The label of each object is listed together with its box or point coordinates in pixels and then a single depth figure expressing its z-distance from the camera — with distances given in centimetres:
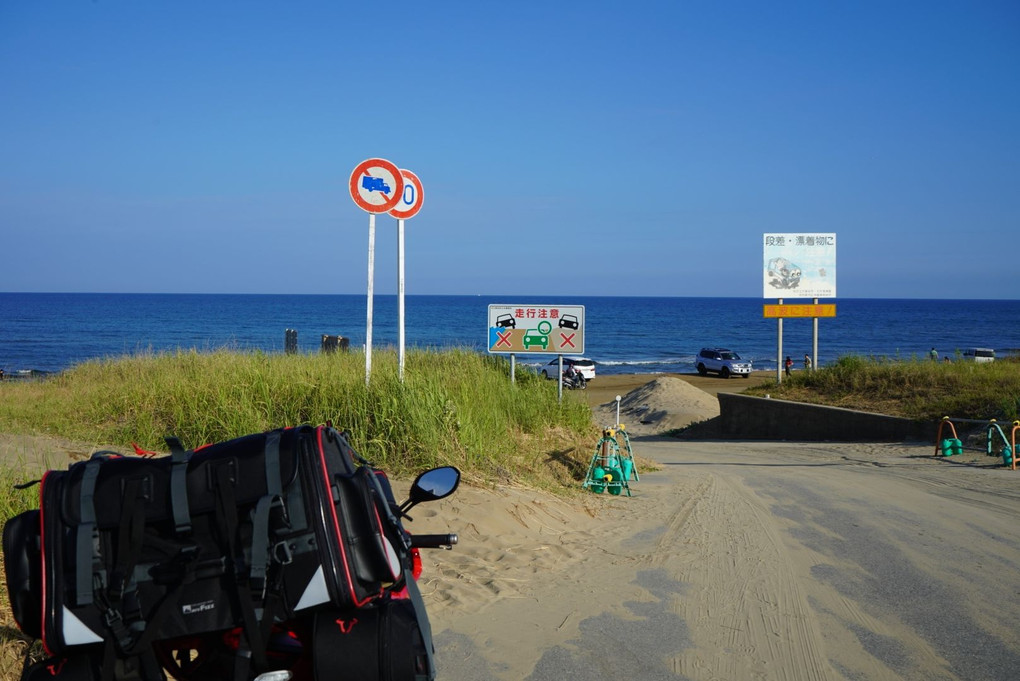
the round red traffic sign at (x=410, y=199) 1116
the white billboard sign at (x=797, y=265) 3038
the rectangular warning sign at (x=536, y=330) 1412
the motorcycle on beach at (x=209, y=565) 236
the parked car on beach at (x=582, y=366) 4564
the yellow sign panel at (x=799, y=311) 2955
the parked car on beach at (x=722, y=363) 5059
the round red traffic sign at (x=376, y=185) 1063
